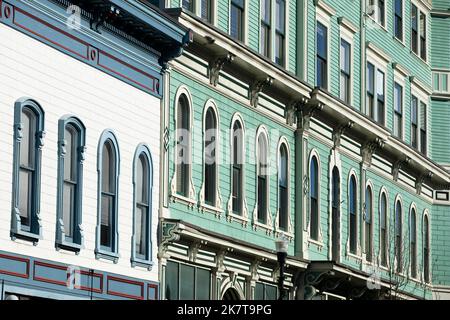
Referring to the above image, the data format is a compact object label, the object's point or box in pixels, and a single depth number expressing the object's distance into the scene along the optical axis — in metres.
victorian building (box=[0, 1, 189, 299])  23.77
